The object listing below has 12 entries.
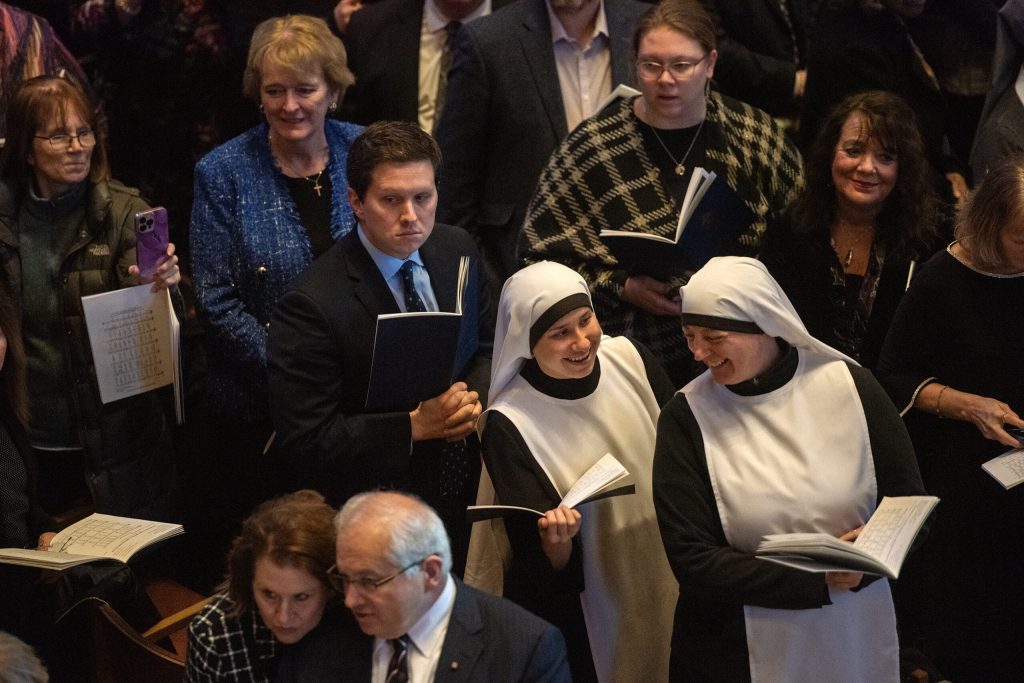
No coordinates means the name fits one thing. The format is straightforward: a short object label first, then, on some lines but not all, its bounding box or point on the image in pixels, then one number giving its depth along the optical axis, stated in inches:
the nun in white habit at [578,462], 303.0
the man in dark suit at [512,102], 413.4
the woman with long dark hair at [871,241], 368.8
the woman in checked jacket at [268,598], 272.7
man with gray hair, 263.3
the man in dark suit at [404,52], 443.8
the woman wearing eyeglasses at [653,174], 366.6
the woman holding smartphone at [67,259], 374.9
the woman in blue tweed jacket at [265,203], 386.6
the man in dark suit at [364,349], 311.0
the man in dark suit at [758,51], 442.0
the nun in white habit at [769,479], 280.7
